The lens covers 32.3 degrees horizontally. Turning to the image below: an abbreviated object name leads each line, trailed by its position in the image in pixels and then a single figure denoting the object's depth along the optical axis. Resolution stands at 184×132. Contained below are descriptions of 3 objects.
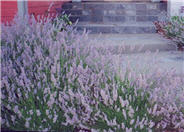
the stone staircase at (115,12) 8.39
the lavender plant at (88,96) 2.46
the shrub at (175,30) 5.95
